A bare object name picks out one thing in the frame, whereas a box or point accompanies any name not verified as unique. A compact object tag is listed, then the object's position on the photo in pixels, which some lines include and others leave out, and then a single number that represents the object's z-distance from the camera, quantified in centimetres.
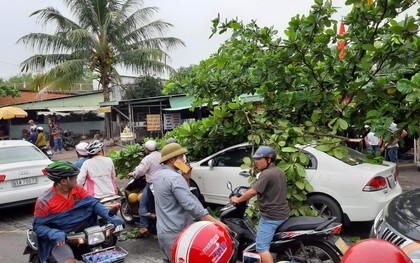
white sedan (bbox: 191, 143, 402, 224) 540
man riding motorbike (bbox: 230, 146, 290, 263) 378
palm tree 1894
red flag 571
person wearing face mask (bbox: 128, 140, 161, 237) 579
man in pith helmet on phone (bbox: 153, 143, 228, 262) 298
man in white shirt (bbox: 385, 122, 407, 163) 948
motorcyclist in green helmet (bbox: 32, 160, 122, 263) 325
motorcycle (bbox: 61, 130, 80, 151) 2017
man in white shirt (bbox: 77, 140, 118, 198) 514
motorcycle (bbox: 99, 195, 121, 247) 358
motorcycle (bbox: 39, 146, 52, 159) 1249
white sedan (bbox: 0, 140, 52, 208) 686
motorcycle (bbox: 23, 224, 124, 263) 317
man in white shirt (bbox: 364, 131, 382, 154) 973
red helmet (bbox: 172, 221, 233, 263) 176
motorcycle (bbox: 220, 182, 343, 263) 365
